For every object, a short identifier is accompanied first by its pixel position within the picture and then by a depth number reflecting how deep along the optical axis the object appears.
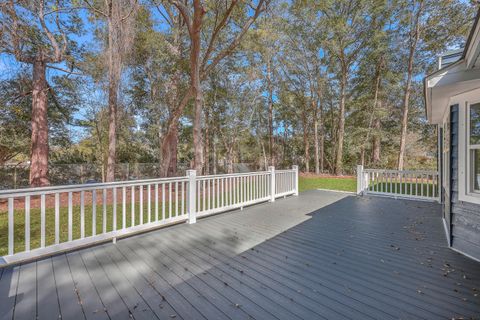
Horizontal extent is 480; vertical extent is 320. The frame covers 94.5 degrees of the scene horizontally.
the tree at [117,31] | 5.09
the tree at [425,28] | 9.81
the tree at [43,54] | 6.35
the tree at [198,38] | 5.66
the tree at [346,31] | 11.49
